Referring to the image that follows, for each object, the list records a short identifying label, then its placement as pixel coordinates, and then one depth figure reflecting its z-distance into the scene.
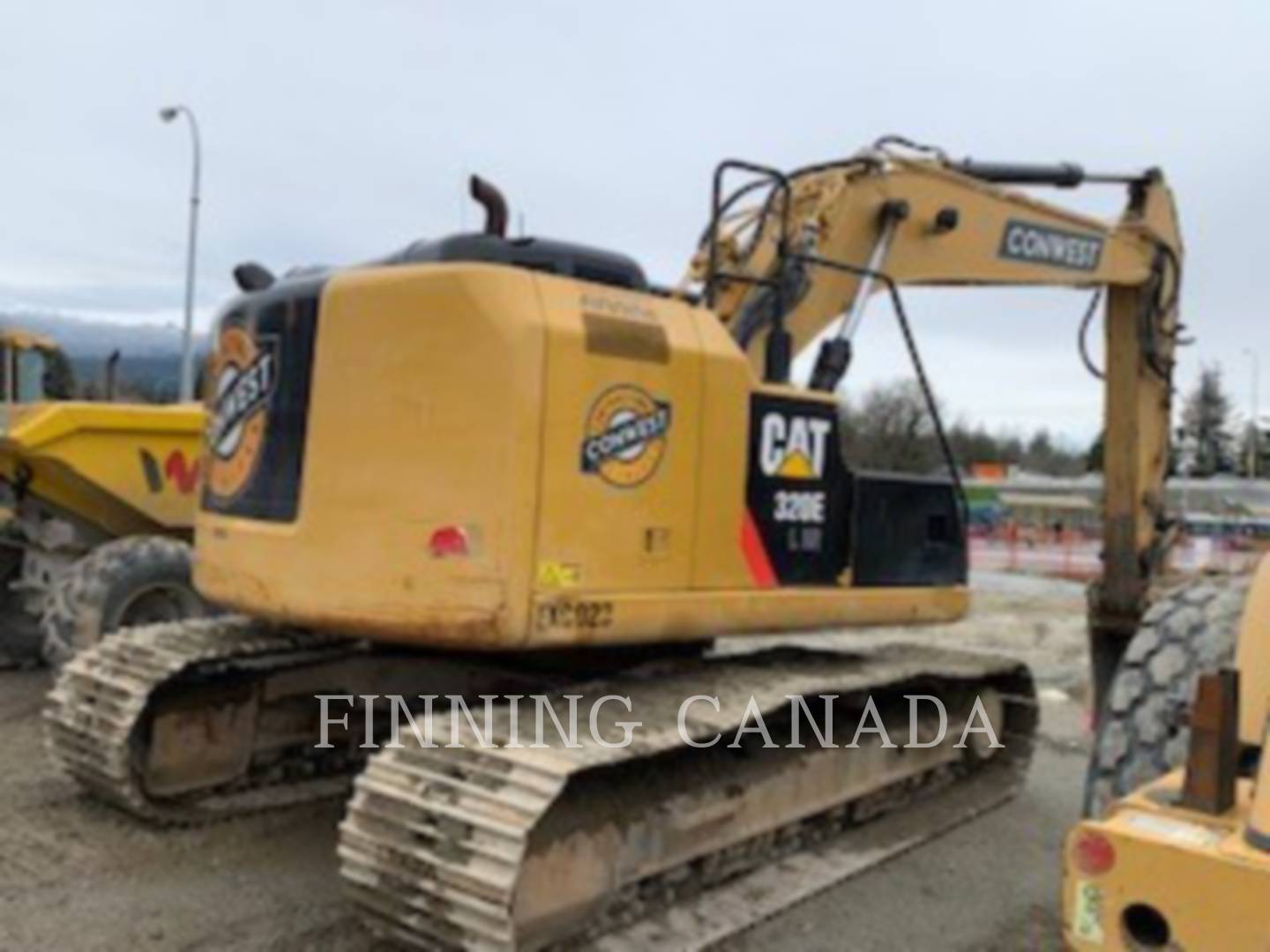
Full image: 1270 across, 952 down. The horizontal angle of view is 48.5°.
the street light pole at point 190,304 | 18.30
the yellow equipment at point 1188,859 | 2.84
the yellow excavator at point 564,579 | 4.68
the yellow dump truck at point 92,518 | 8.34
